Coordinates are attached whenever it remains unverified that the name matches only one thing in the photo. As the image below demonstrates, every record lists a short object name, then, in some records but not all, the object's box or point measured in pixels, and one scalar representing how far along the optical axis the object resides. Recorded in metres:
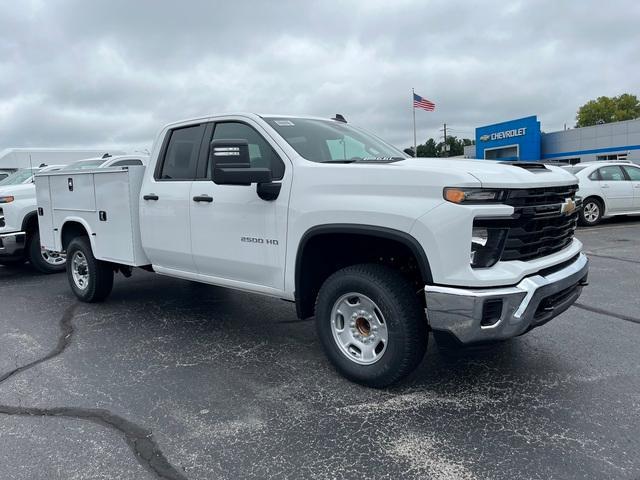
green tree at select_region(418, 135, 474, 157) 75.81
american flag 29.98
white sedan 12.92
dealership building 31.73
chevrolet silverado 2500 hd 3.27
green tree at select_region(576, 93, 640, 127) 71.62
